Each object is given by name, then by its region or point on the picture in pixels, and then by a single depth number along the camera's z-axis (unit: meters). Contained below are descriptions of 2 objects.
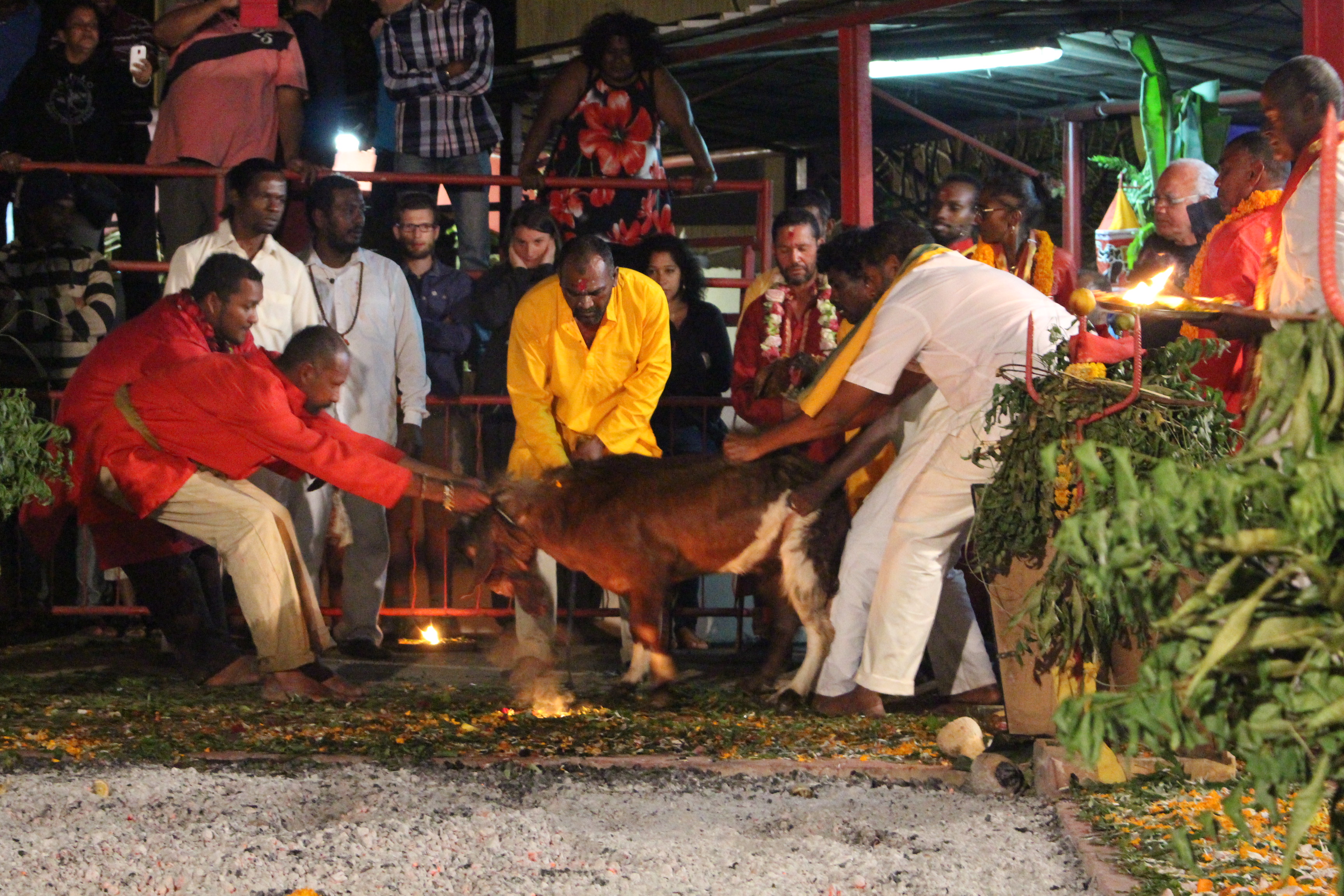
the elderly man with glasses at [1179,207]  8.15
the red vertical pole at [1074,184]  12.48
